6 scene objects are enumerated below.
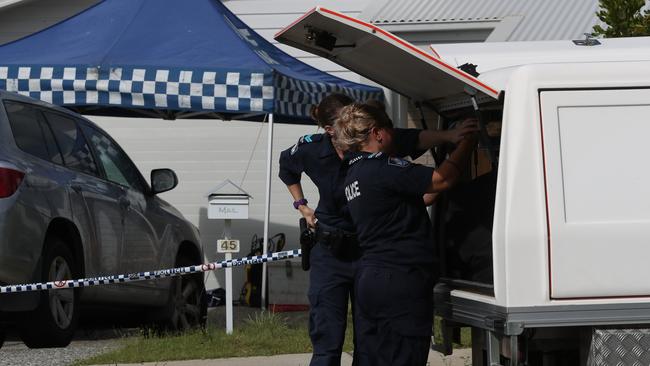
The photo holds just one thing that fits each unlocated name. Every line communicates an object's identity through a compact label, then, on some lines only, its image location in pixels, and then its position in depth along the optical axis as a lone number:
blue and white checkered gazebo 21.09
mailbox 21.55
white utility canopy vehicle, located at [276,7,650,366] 9.22
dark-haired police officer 11.72
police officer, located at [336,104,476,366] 10.34
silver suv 15.16
